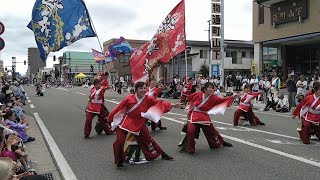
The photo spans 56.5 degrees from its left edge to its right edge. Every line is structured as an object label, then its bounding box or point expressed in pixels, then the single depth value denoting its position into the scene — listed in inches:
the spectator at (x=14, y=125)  267.1
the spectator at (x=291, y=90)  550.3
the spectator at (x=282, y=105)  530.4
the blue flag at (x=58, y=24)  414.5
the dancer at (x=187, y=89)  501.6
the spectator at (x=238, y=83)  953.7
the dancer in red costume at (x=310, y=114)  277.8
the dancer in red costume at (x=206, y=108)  254.4
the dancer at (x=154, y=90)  328.7
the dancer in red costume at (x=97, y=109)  325.4
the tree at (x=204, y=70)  1267.4
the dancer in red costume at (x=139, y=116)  219.5
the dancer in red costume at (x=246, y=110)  378.0
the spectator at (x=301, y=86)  541.2
